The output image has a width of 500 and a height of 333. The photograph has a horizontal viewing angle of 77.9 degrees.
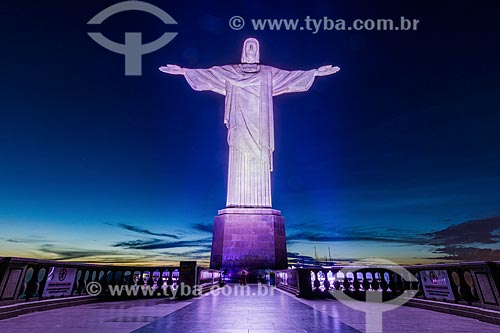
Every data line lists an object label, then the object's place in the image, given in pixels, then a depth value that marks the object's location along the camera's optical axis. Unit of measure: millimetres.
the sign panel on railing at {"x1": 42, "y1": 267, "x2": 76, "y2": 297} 7668
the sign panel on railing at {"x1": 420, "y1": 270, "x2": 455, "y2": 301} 7488
